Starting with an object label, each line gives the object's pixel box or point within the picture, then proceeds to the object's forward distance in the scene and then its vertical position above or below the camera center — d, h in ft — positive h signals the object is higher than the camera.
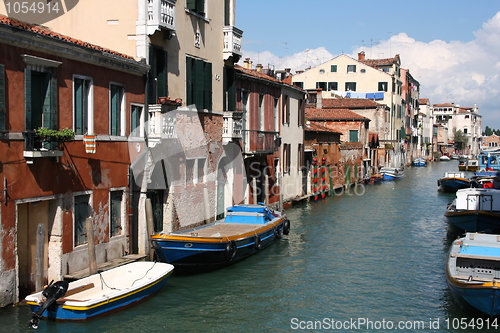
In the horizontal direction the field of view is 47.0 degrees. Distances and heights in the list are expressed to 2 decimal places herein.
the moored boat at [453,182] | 106.52 -6.60
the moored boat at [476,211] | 55.57 -6.45
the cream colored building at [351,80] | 167.73 +19.55
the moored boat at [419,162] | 215.10 -5.73
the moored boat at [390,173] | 135.95 -6.43
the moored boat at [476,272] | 31.86 -7.66
